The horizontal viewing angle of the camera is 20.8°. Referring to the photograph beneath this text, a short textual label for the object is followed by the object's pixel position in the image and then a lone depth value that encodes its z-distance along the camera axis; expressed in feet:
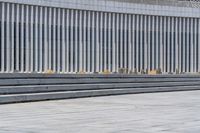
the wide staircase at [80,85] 70.54
